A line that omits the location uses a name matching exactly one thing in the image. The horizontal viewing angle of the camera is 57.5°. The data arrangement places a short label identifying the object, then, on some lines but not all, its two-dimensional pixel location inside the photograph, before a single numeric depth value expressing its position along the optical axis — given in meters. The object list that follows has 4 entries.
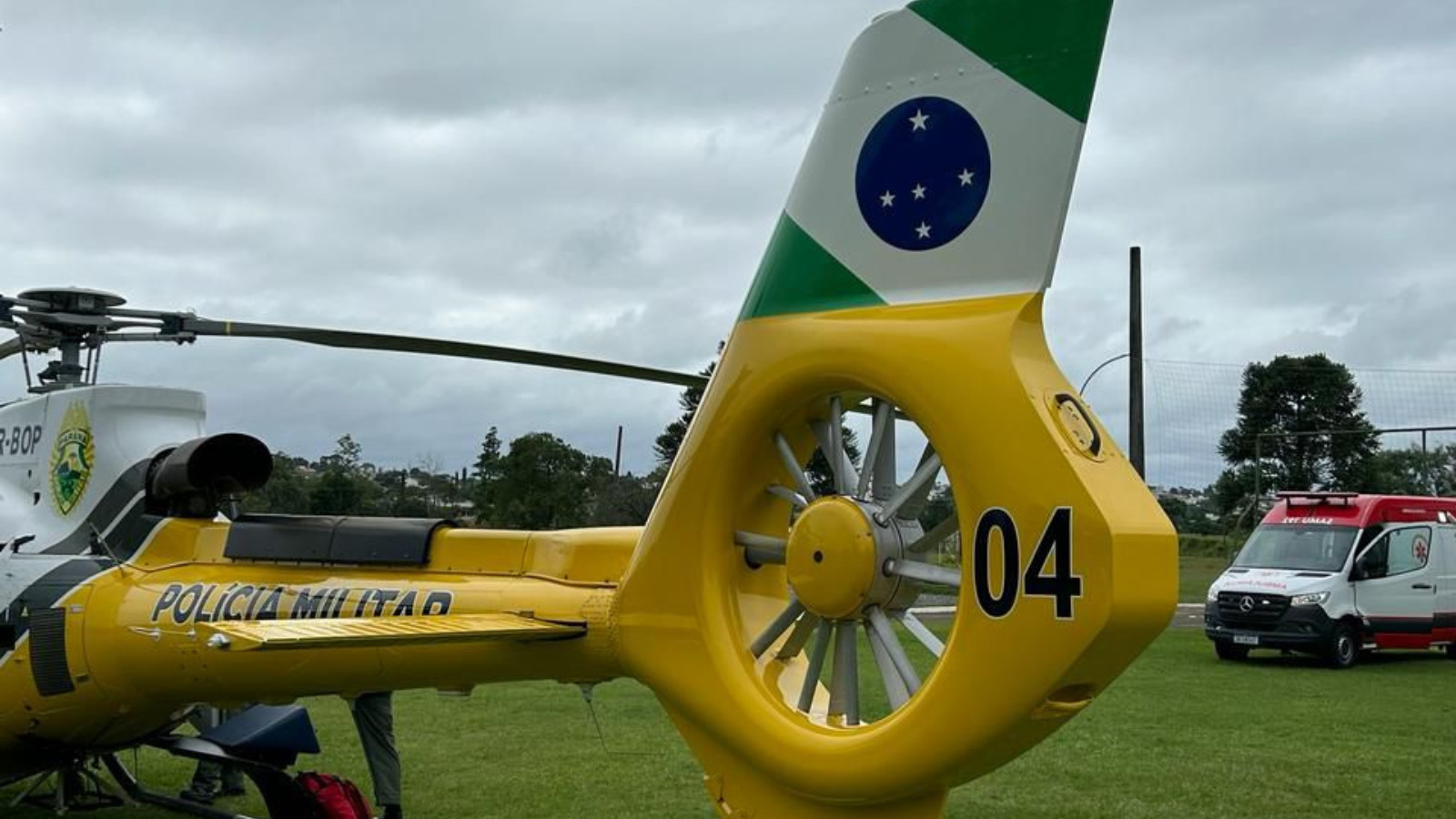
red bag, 6.82
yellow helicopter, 3.65
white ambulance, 17.53
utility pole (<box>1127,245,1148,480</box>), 19.73
